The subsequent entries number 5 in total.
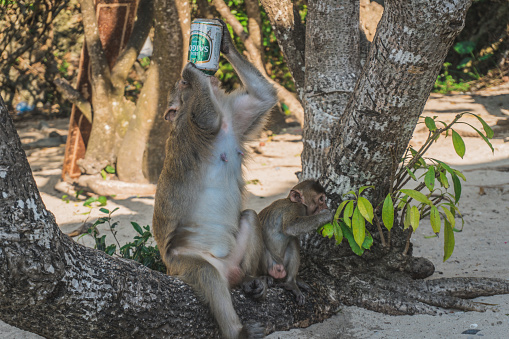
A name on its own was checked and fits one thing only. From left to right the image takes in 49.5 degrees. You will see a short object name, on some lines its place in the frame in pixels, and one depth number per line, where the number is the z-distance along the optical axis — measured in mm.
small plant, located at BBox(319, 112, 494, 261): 2898
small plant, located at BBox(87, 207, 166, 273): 4164
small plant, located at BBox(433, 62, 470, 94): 11406
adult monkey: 3367
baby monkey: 3473
